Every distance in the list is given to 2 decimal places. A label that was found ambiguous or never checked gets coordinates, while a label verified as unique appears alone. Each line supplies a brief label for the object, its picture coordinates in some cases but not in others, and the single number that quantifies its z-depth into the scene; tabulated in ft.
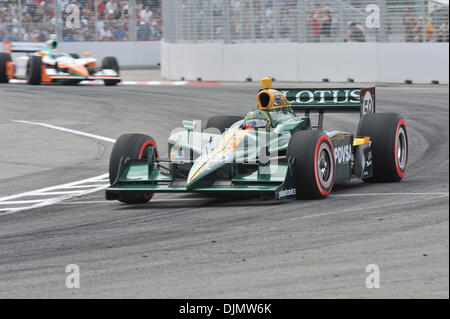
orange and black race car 89.10
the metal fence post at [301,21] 92.38
